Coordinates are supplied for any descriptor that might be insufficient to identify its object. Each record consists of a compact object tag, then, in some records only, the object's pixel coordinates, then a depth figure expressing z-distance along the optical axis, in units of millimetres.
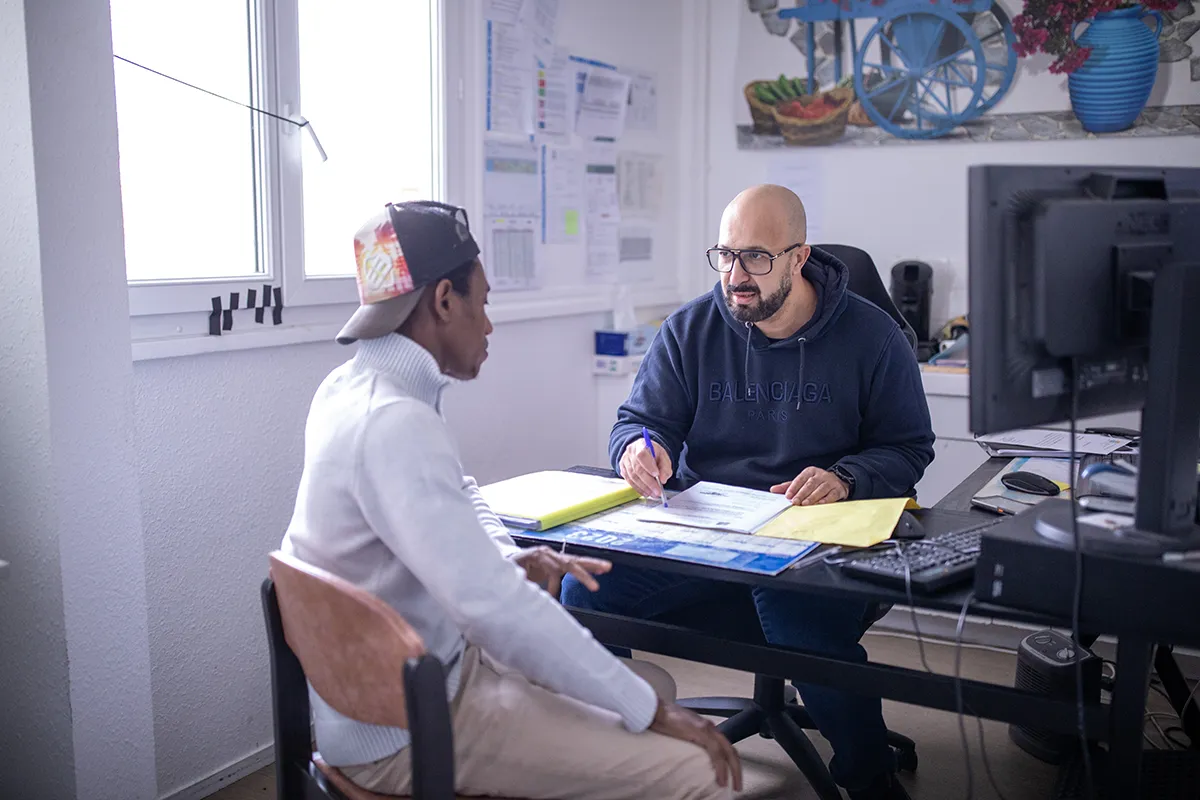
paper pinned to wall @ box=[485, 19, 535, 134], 3010
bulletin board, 3053
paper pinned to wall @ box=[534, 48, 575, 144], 3215
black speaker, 3471
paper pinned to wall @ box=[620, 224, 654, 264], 3693
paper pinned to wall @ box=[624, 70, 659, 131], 3660
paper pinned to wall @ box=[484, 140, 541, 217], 3029
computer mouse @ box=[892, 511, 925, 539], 1603
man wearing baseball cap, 1270
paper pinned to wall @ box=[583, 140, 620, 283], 3494
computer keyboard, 1395
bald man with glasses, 2076
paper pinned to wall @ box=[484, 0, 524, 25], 2965
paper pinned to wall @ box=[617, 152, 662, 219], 3672
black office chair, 2092
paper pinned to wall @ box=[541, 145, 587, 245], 3283
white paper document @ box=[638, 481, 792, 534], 1701
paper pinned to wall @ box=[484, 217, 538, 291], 3049
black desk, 1359
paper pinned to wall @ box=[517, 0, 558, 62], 3115
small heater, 2297
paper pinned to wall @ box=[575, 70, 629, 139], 3416
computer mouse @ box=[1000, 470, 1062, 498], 1832
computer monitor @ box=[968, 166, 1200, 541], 1325
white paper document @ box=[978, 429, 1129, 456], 2174
